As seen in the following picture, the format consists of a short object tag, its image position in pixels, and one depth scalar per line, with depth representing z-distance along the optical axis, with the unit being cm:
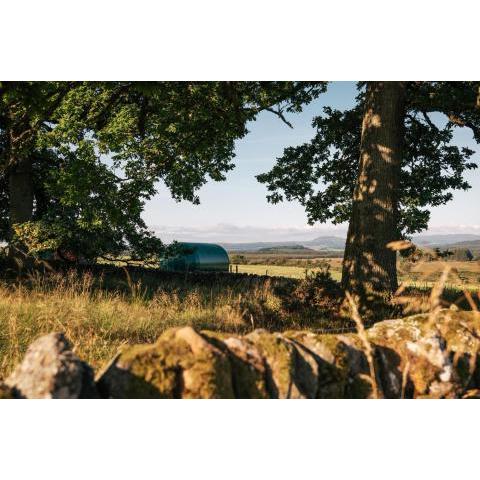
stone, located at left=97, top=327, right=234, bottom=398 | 312
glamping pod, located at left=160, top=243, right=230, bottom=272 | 2675
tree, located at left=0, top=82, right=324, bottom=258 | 1297
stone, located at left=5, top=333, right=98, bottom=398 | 290
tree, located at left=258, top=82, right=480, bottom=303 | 1039
